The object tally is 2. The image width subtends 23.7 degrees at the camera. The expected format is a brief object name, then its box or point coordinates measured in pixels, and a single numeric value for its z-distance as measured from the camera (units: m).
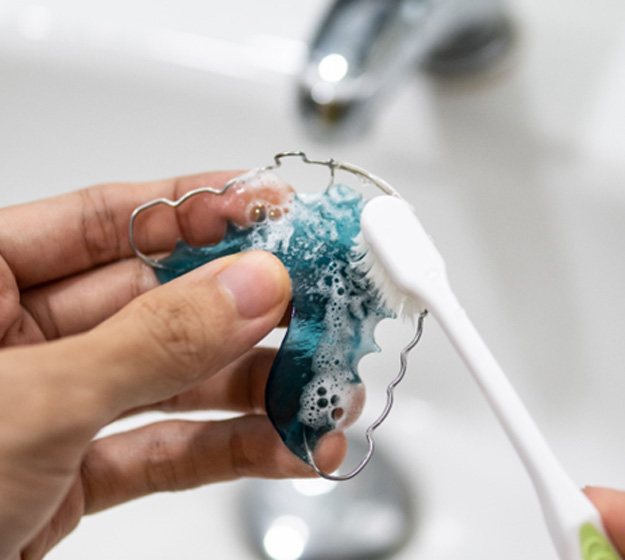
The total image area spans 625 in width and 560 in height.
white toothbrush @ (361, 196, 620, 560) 0.26
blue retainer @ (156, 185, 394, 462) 0.29
